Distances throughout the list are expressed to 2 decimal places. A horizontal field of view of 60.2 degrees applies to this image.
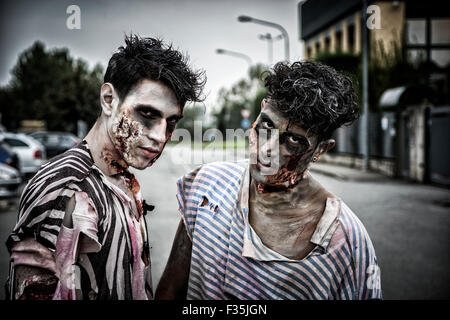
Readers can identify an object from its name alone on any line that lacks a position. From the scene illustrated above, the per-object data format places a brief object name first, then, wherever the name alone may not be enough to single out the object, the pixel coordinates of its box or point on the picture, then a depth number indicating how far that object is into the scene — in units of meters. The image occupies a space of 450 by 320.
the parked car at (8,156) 7.94
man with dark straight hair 1.16
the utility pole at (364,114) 11.77
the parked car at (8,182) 7.27
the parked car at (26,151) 10.69
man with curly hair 1.47
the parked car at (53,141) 14.88
